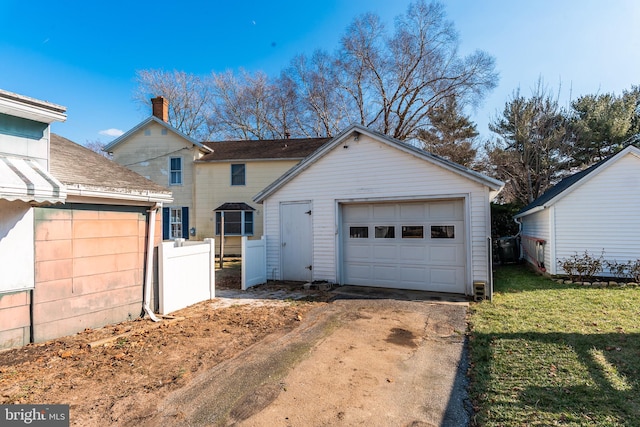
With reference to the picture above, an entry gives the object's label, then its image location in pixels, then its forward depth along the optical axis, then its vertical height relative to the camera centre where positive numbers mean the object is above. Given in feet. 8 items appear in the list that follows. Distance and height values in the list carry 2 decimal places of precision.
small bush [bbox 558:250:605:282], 30.35 -4.63
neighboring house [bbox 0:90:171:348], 14.06 -0.52
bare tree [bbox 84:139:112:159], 105.87 +27.88
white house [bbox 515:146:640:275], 30.37 +0.55
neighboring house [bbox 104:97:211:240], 58.95 +11.52
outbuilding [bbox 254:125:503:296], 25.39 +0.34
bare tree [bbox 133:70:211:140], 88.38 +37.27
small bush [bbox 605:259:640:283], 29.40 -4.80
